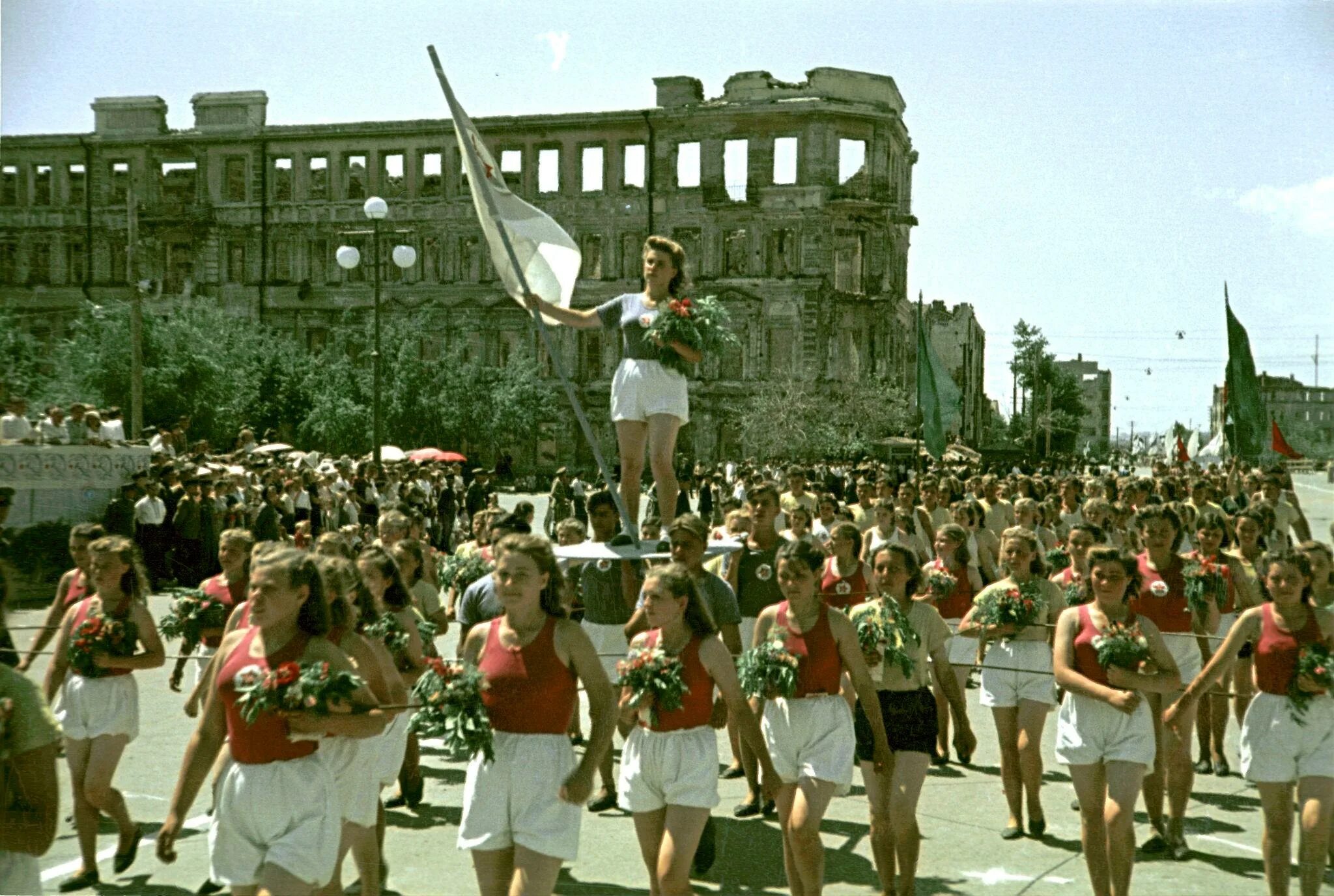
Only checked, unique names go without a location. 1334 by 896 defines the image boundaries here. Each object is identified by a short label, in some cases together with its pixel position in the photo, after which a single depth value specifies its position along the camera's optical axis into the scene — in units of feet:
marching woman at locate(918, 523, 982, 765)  36.73
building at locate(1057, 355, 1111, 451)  547.57
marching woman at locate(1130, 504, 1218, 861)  28.22
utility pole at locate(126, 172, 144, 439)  101.91
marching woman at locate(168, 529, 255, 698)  29.50
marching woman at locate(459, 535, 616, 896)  19.48
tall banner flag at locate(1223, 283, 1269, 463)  74.84
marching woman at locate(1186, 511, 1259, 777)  32.17
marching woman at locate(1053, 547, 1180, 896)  23.89
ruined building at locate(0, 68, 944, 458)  211.61
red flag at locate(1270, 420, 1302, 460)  108.27
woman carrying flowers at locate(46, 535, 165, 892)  26.45
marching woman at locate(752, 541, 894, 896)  23.12
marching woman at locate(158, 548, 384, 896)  18.28
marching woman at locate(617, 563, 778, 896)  21.08
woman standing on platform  32.09
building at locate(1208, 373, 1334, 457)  545.85
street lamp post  81.41
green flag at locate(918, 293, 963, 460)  105.09
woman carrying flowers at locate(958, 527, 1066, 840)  29.86
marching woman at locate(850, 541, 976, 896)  24.43
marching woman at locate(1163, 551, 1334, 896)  23.41
